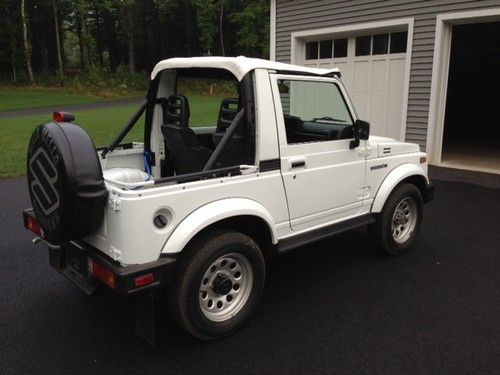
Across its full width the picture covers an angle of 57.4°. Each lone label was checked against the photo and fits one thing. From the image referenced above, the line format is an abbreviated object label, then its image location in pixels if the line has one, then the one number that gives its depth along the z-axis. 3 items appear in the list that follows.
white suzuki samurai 2.84
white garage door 10.07
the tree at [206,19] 48.41
